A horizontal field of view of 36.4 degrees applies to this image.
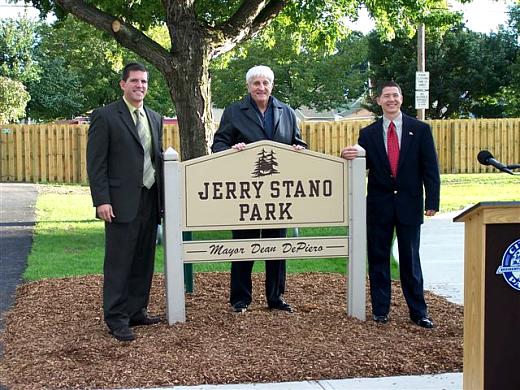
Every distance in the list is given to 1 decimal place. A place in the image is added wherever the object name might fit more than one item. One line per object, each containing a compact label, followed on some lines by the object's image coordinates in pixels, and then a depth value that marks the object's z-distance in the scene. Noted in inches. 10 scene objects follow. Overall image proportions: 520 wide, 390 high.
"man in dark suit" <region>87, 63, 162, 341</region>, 239.6
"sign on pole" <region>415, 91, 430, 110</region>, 879.7
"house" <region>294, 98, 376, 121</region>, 2511.1
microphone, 180.2
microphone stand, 170.9
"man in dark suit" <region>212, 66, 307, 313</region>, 259.6
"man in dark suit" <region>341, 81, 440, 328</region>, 256.5
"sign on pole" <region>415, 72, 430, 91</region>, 879.5
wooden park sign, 254.2
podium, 165.9
